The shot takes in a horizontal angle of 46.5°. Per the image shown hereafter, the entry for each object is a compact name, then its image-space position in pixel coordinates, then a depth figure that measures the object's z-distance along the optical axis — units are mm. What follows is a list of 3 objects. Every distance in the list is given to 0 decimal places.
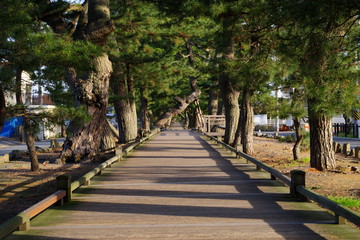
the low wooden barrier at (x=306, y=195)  5724
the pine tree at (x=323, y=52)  7781
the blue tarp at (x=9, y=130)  41906
